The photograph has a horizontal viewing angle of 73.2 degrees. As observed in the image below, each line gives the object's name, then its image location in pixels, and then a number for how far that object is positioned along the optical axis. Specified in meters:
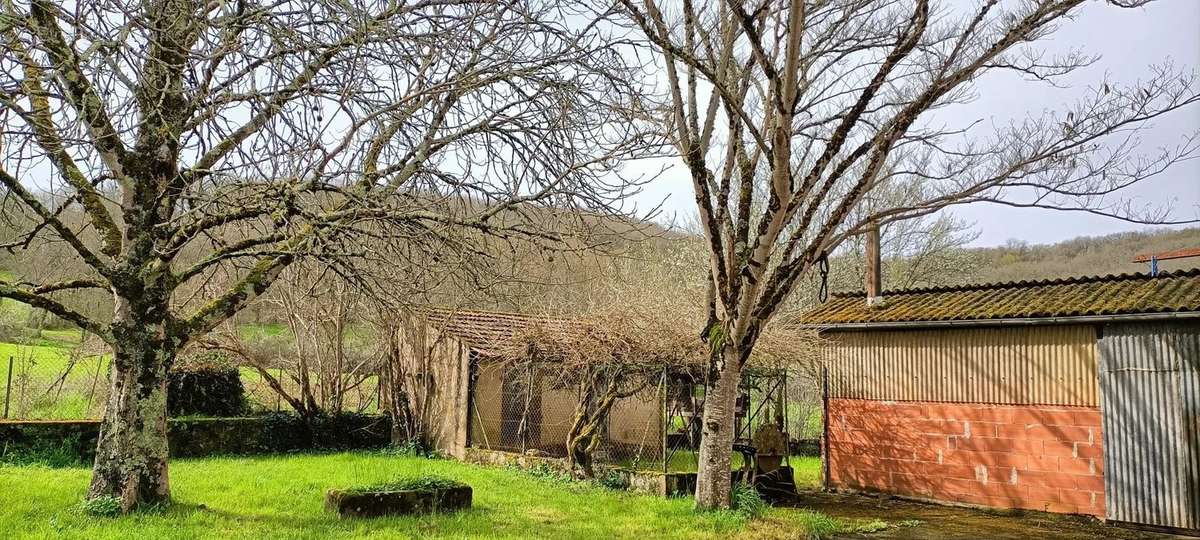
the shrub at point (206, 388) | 16.83
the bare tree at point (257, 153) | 5.86
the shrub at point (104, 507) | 8.18
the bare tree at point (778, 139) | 8.94
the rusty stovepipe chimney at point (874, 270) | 15.78
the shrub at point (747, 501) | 10.49
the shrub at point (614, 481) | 12.60
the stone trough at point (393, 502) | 9.06
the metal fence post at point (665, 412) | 12.31
